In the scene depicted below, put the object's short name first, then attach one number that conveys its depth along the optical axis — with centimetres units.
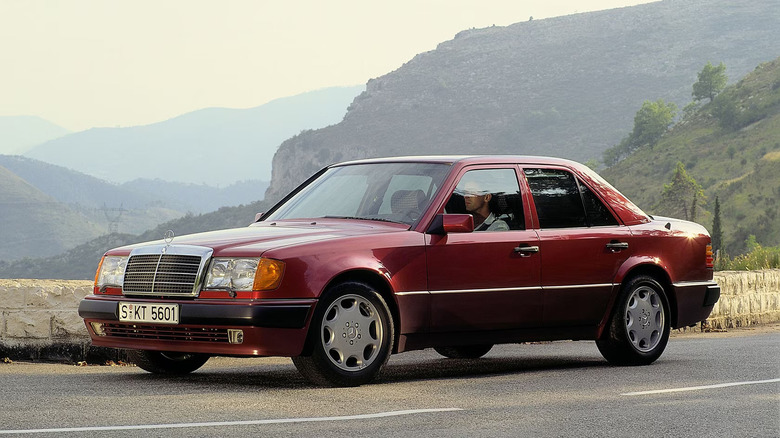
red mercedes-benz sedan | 1472
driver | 1711
